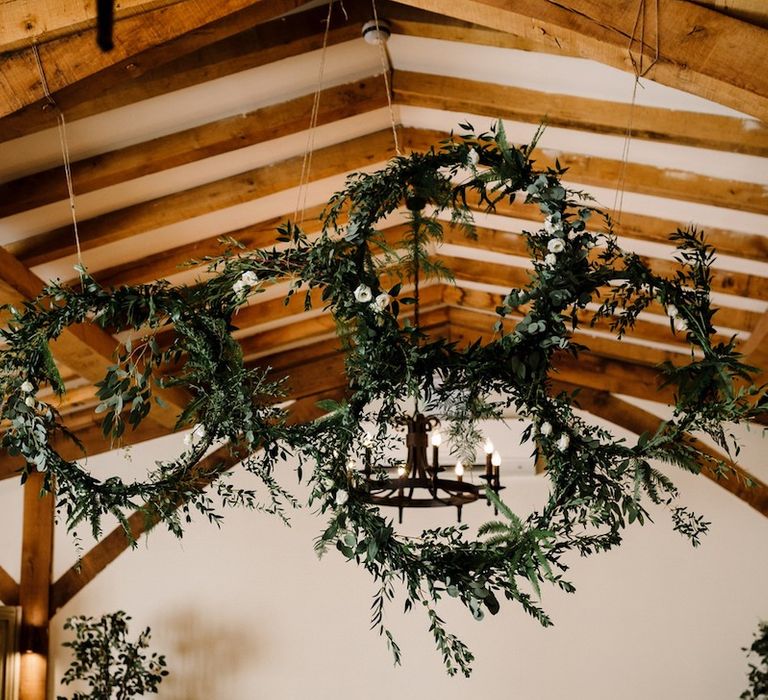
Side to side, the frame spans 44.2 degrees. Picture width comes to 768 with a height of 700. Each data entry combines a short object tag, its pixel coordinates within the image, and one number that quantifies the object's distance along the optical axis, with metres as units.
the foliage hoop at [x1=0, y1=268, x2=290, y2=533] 2.23
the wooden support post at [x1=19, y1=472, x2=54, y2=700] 7.40
